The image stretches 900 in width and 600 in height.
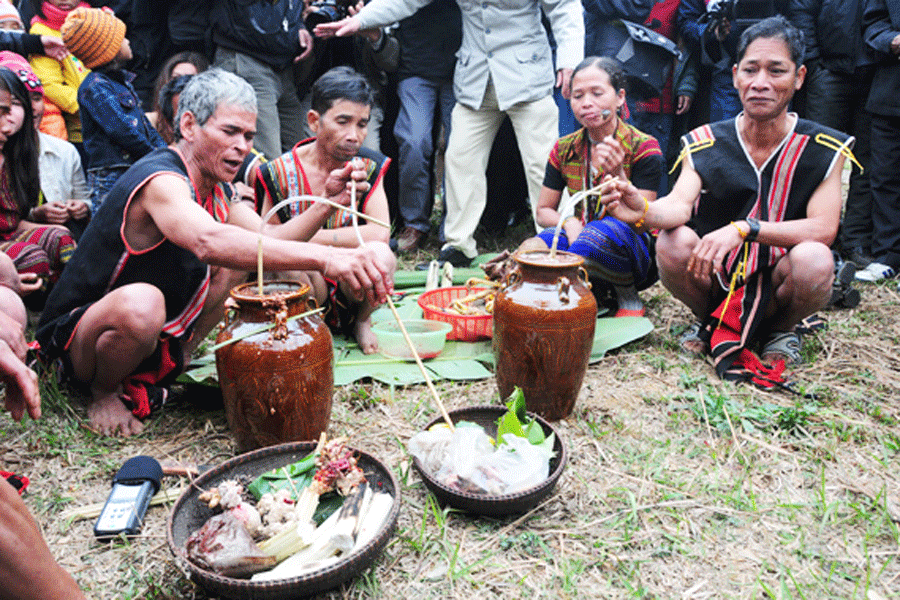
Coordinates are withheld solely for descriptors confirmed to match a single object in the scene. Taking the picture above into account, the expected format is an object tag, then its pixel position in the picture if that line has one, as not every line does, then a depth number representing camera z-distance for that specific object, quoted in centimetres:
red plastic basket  357
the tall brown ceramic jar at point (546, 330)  257
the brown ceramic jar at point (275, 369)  224
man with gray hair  238
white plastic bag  209
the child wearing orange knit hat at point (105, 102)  396
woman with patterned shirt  381
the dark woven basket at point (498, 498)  203
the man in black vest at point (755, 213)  308
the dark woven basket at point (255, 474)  162
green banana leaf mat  311
